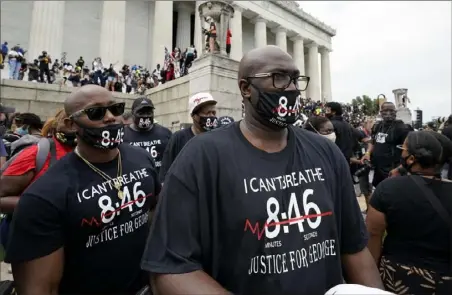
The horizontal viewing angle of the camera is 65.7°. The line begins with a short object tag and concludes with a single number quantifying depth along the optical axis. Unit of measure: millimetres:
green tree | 27297
